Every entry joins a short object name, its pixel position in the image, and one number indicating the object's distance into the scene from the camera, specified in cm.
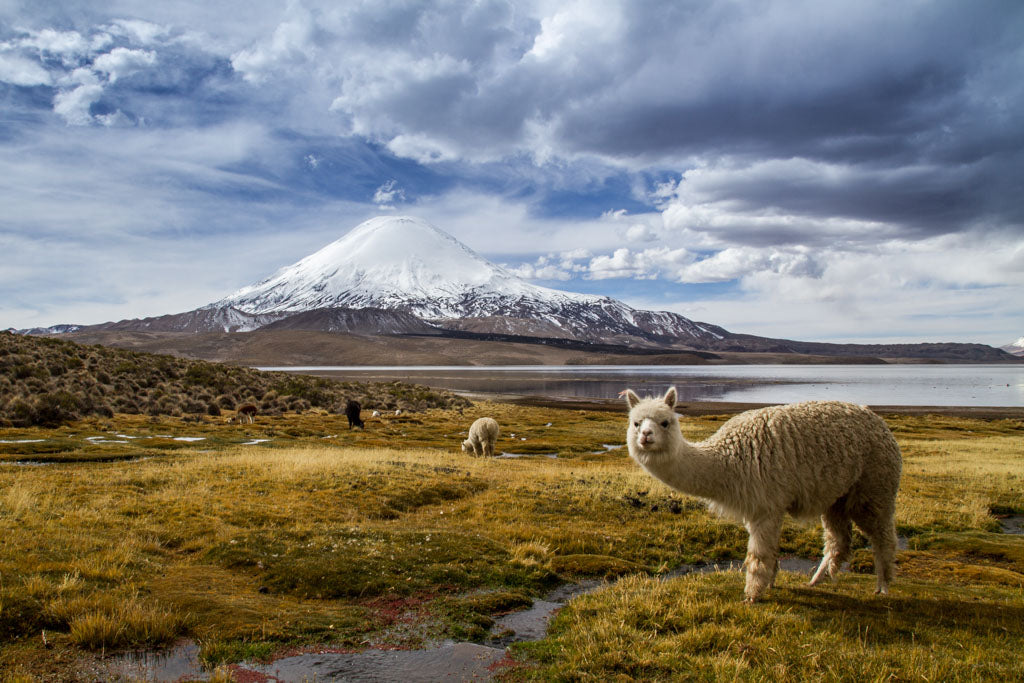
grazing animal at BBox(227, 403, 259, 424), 3700
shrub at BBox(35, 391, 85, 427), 2878
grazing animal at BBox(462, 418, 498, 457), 2691
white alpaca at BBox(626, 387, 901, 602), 841
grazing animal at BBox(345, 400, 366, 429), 3819
